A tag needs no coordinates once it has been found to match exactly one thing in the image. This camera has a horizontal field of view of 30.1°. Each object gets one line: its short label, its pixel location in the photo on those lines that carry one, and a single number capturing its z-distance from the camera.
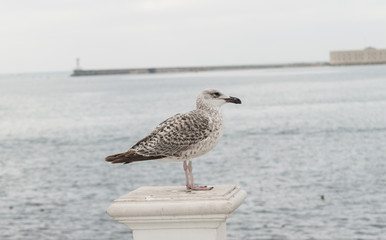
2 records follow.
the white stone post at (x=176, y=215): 3.38
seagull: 4.00
